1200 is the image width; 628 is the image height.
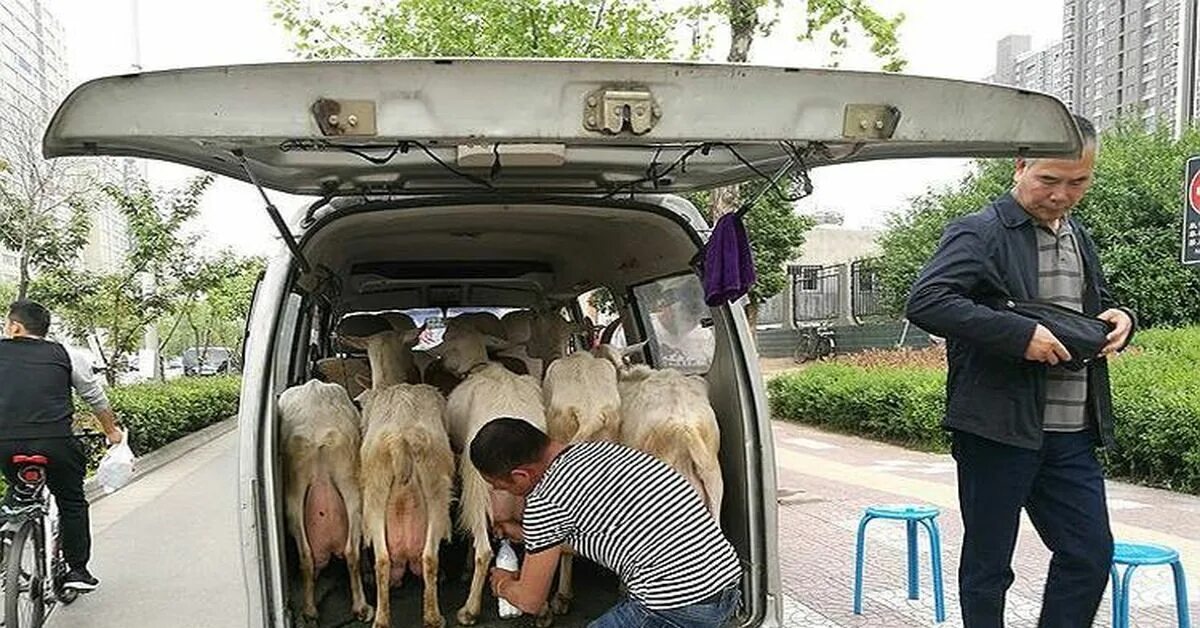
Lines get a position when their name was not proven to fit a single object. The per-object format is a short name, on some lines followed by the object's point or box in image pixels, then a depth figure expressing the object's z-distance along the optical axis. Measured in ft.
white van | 8.18
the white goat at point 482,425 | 12.89
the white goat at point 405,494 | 12.53
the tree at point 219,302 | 63.00
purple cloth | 12.14
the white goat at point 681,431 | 12.43
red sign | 26.84
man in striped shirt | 10.37
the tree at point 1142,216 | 63.87
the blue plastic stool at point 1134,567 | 14.11
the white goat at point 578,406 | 13.10
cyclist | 19.75
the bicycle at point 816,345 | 94.32
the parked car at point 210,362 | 112.06
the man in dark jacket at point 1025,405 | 11.35
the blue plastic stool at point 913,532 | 18.26
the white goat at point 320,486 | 12.64
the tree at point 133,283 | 53.11
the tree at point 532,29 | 51.42
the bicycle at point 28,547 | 18.16
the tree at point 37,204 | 49.19
